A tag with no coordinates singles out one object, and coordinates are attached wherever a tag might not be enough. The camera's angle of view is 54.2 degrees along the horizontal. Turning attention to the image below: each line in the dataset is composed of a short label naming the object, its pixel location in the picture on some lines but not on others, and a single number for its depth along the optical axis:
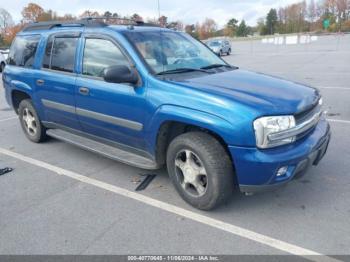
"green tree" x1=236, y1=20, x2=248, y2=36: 90.88
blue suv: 3.04
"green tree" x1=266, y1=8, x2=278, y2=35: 87.75
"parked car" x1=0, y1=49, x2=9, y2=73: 21.51
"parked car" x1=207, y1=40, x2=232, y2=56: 28.30
